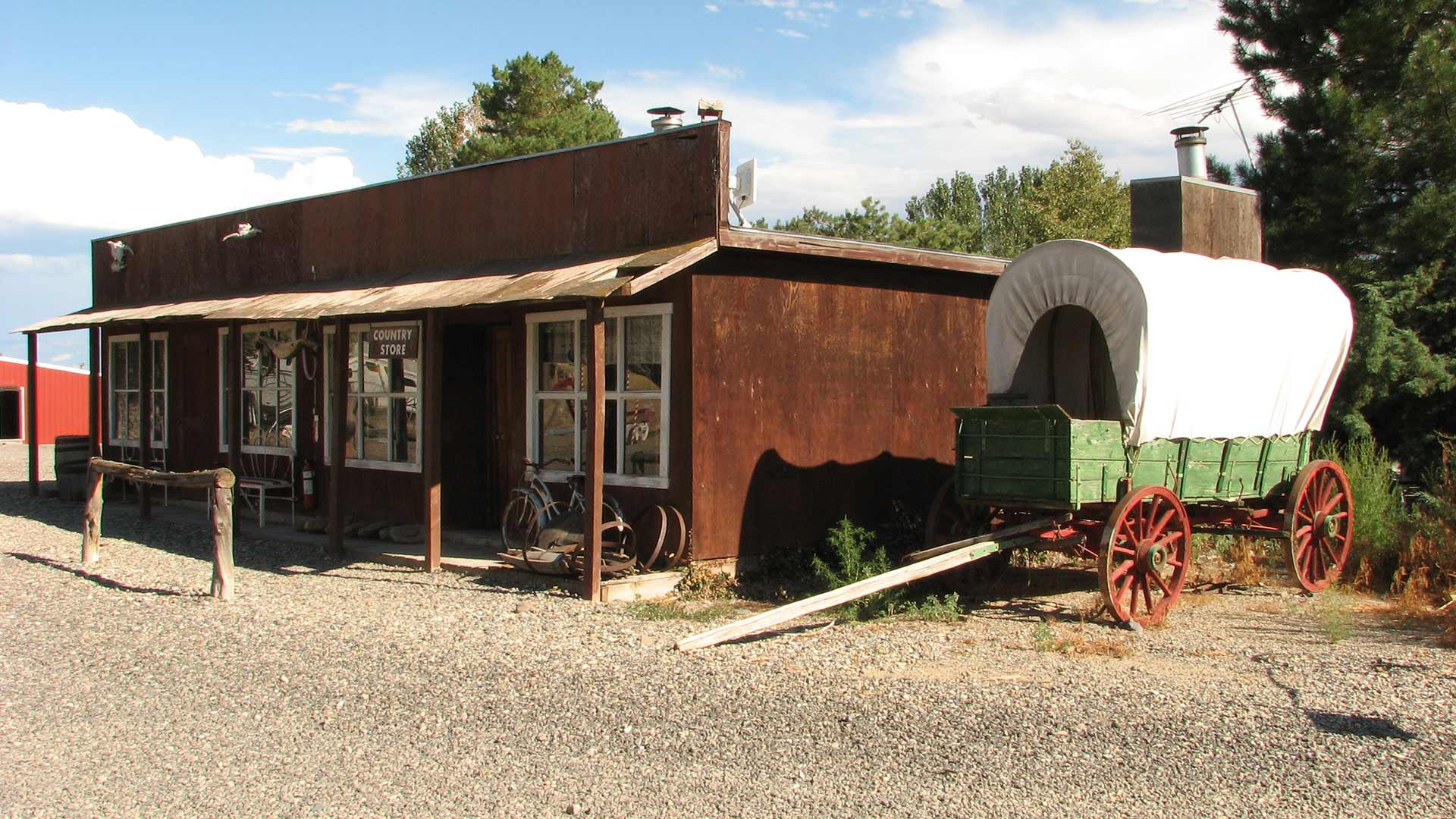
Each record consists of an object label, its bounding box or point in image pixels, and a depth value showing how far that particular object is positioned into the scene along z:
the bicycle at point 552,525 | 9.64
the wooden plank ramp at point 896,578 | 6.91
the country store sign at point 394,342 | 10.77
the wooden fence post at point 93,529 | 11.30
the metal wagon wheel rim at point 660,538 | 9.41
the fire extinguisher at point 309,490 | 13.95
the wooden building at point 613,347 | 9.55
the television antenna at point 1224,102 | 14.83
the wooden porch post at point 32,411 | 17.14
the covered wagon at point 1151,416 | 8.02
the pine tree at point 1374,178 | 12.87
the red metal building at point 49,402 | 38.16
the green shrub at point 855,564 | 8.66
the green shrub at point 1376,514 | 10.06
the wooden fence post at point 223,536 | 9.28
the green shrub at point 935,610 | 8.34
